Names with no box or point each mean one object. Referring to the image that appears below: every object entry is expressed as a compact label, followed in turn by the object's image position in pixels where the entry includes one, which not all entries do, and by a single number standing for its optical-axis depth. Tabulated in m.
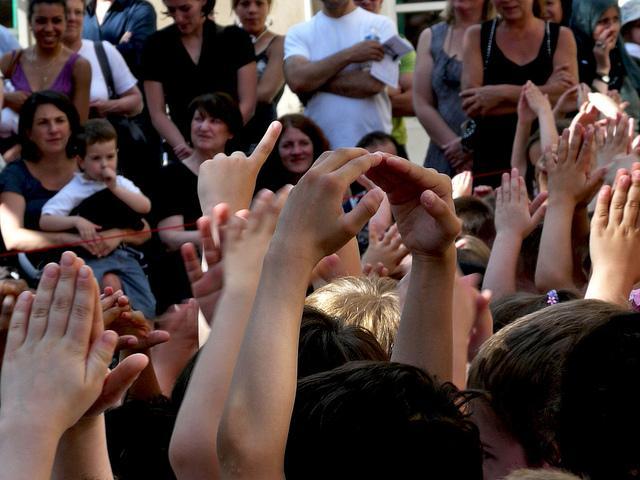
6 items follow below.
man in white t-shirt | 13.28
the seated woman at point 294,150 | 12.27
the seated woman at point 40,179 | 11.45
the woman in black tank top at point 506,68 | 12.27
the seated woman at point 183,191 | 11.83
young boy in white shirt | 11.52
